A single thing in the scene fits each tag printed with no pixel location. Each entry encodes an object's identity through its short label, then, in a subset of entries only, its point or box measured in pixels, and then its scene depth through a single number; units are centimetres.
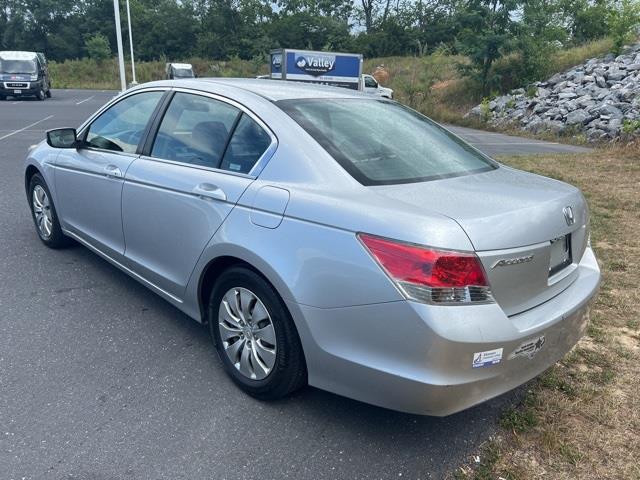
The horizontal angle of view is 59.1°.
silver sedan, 229
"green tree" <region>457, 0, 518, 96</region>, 2476
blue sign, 1938
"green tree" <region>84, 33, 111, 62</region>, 5572
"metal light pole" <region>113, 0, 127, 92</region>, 2616
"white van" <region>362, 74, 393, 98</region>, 2749
